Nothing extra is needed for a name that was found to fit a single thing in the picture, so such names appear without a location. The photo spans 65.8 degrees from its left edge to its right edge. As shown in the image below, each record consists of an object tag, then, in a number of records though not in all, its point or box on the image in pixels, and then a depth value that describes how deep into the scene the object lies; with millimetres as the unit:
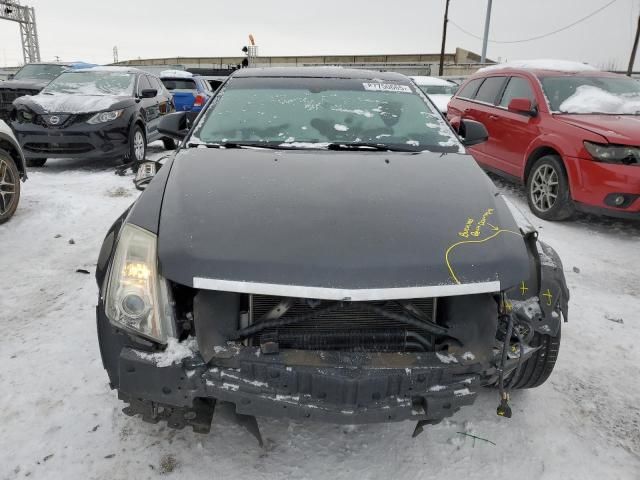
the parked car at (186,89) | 12086
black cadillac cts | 1723
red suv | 4879
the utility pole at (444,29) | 33012
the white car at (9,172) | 4883
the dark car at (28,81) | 10500
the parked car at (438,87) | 13168
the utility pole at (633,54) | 28331
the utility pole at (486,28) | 27156
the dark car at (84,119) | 7004
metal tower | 38031
